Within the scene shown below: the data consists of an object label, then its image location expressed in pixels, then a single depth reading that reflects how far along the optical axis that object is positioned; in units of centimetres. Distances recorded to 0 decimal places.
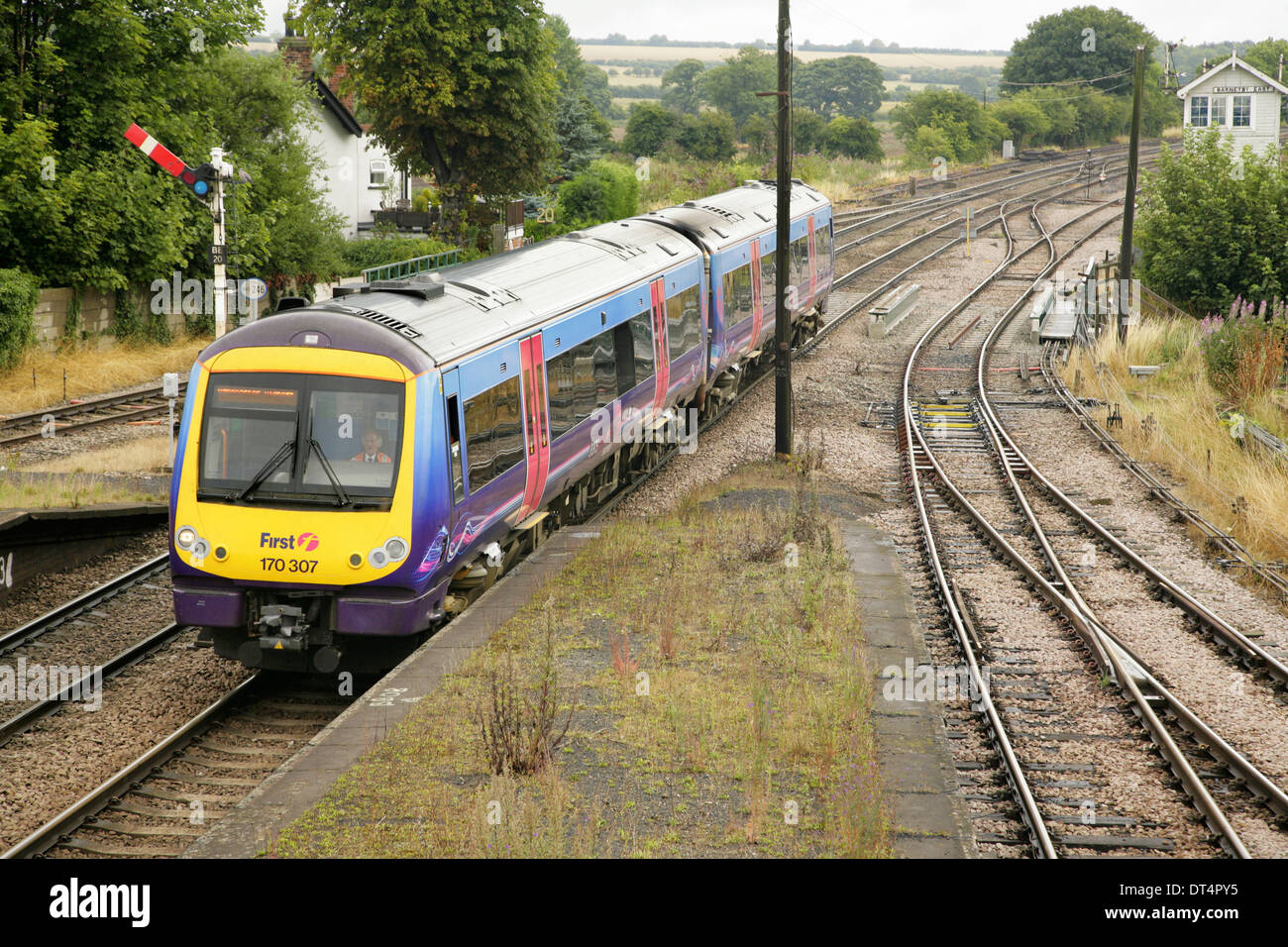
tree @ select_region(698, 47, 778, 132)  12144
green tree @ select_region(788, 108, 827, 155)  7475
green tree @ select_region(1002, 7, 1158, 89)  8819
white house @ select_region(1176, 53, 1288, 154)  5331
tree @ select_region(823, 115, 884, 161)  7325
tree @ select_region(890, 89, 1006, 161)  7388
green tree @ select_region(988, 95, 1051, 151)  7944
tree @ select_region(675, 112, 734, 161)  6450
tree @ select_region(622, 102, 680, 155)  6506
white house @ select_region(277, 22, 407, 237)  4778
